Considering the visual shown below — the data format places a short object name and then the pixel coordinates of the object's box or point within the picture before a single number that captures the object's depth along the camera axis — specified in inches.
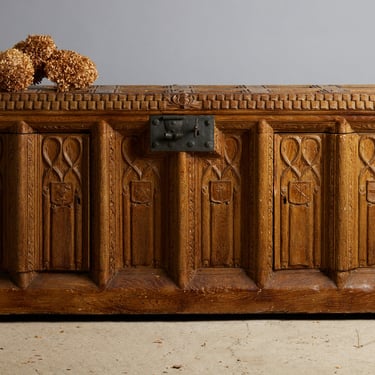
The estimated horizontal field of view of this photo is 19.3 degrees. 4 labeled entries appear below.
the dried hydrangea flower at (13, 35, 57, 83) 166.7
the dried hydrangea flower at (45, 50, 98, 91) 161.8
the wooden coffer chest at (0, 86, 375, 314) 155.7
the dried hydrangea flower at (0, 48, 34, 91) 157.8
